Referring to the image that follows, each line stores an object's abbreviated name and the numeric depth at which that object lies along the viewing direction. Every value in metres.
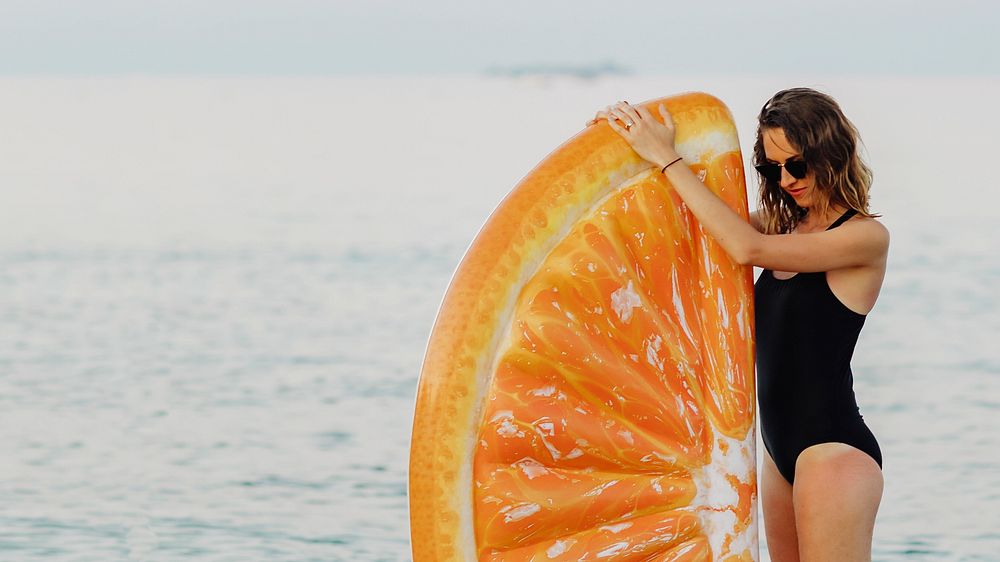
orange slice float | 5.46
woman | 5.49
